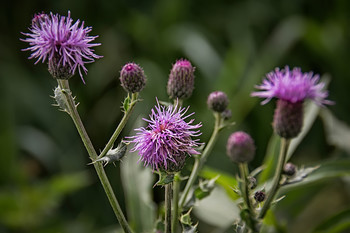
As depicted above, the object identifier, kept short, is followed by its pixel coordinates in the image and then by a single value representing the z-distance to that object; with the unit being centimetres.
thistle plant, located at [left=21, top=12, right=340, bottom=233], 65
